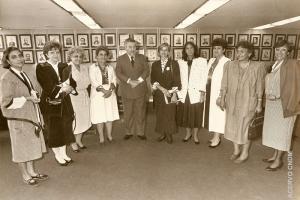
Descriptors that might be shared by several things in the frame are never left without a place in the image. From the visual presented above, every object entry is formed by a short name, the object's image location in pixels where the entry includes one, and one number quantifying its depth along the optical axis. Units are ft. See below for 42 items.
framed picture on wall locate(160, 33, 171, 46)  22.50
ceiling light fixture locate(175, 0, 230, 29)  11.71
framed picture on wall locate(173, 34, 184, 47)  22.60
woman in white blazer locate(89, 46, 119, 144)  13.50
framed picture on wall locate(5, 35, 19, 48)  21.35
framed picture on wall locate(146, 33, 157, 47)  22.44
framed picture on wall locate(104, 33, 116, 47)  22.35
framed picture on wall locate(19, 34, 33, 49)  21.52
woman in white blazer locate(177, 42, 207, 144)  13.19
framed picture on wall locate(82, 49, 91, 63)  22.24
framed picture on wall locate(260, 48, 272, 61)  23.88
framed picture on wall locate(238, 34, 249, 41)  23.24
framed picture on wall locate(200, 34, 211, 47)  22.84
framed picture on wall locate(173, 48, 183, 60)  22.76
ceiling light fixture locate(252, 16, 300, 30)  17.21
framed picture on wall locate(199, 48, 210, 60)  22.99
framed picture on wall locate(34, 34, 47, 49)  21.60
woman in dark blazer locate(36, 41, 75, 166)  10.41
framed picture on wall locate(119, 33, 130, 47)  22.35
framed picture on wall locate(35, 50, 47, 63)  21.81
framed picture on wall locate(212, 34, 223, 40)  22.97
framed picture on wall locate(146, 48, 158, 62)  22.66
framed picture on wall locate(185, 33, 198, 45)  22.76
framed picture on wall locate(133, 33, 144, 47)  22.40
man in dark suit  14.17
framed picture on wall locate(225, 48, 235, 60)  23.38
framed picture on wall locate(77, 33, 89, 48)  22.04
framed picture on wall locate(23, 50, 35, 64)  21.72
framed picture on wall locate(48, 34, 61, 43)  21.81
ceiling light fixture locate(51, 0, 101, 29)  11.17
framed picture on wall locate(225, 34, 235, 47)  23.13
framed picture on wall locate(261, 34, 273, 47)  23.59
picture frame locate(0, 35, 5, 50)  21.27
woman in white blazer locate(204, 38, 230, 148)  12.62
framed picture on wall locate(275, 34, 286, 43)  23.68
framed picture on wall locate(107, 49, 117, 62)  22.48
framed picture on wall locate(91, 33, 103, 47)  22.22
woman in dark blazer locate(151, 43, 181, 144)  13.57
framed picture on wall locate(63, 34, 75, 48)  21.93
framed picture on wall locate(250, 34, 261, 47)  23.44
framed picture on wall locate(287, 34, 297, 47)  23.62
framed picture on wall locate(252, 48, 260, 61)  23.79
